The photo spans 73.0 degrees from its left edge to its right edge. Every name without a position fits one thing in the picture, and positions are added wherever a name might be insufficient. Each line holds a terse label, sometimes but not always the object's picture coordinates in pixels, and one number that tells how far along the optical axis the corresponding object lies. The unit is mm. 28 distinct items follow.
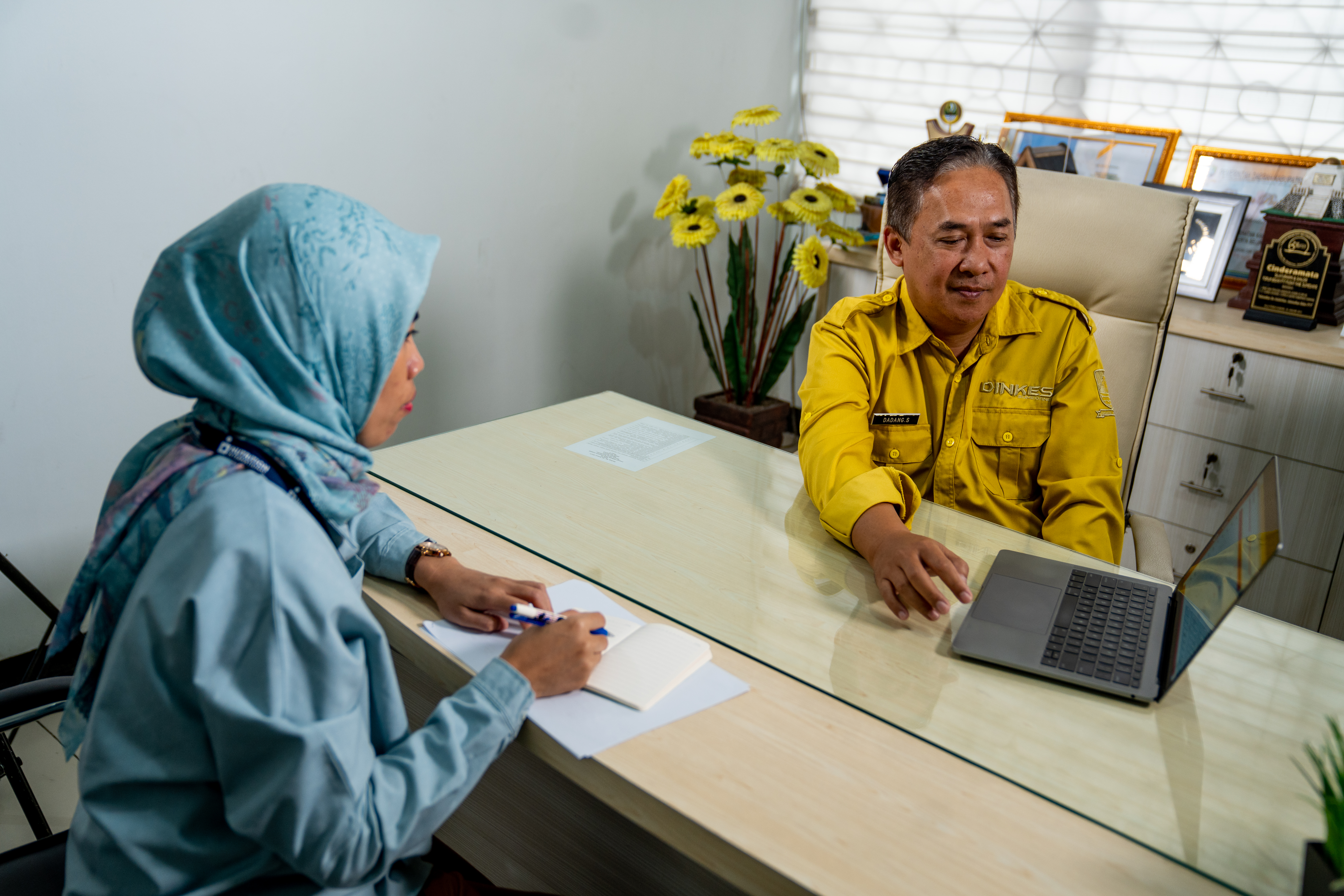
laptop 975
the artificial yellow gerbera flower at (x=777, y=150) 2852
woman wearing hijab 768
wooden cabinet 2246
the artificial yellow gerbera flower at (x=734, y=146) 2873
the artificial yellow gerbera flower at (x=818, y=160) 2906
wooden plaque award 2326
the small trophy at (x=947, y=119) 3059
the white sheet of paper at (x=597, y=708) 933
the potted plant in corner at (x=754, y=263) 2875
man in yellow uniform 1527
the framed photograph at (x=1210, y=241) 2553
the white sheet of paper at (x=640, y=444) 1620
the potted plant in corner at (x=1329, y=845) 679
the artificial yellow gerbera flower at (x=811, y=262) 2932
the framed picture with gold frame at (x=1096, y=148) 2764
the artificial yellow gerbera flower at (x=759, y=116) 2830
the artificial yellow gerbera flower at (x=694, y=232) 2869
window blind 2570
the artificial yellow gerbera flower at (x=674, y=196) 2865
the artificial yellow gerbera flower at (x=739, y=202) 2816
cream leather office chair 1650
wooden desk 802
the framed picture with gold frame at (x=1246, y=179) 2570
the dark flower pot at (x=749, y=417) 3219
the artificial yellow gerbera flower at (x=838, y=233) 2979
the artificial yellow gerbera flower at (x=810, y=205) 2904
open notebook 990
